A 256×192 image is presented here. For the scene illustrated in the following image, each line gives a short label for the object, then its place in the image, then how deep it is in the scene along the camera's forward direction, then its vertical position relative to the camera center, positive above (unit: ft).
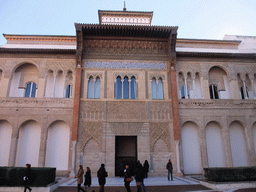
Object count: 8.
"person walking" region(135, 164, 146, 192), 23.43 -3.11
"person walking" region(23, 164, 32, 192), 24.43 -3.29
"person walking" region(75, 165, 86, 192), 25.14 -3.31
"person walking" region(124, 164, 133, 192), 23.07 -3.11
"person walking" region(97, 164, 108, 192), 23.57 -3.04
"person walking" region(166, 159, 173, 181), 36.70 -3.21
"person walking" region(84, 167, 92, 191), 25.27 -3.60
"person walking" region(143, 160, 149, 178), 39.80 -3.12
